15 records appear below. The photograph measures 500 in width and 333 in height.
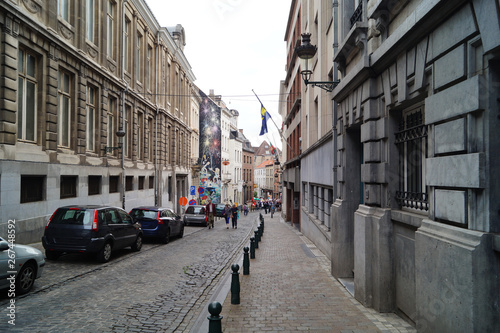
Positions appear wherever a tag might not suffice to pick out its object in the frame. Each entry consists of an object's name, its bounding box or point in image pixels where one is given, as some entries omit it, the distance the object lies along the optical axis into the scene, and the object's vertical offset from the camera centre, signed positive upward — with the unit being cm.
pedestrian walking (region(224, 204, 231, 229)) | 2502 -233
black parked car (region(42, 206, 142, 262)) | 1056 -154
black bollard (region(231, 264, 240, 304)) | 723 -205
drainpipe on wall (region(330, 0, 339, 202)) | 1056 +283
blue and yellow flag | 2134 +350
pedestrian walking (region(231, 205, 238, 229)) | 2464 -227
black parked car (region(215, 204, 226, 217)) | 3625 -306
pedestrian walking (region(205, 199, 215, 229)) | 2465 -225
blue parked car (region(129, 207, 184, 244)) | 1600 -186
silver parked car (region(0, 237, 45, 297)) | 675 -168
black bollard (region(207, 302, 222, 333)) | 478 -177
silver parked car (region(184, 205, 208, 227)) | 2634 -263
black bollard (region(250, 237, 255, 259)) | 1229 -228
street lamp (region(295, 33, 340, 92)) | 952 +318
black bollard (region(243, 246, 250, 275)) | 991 -227
